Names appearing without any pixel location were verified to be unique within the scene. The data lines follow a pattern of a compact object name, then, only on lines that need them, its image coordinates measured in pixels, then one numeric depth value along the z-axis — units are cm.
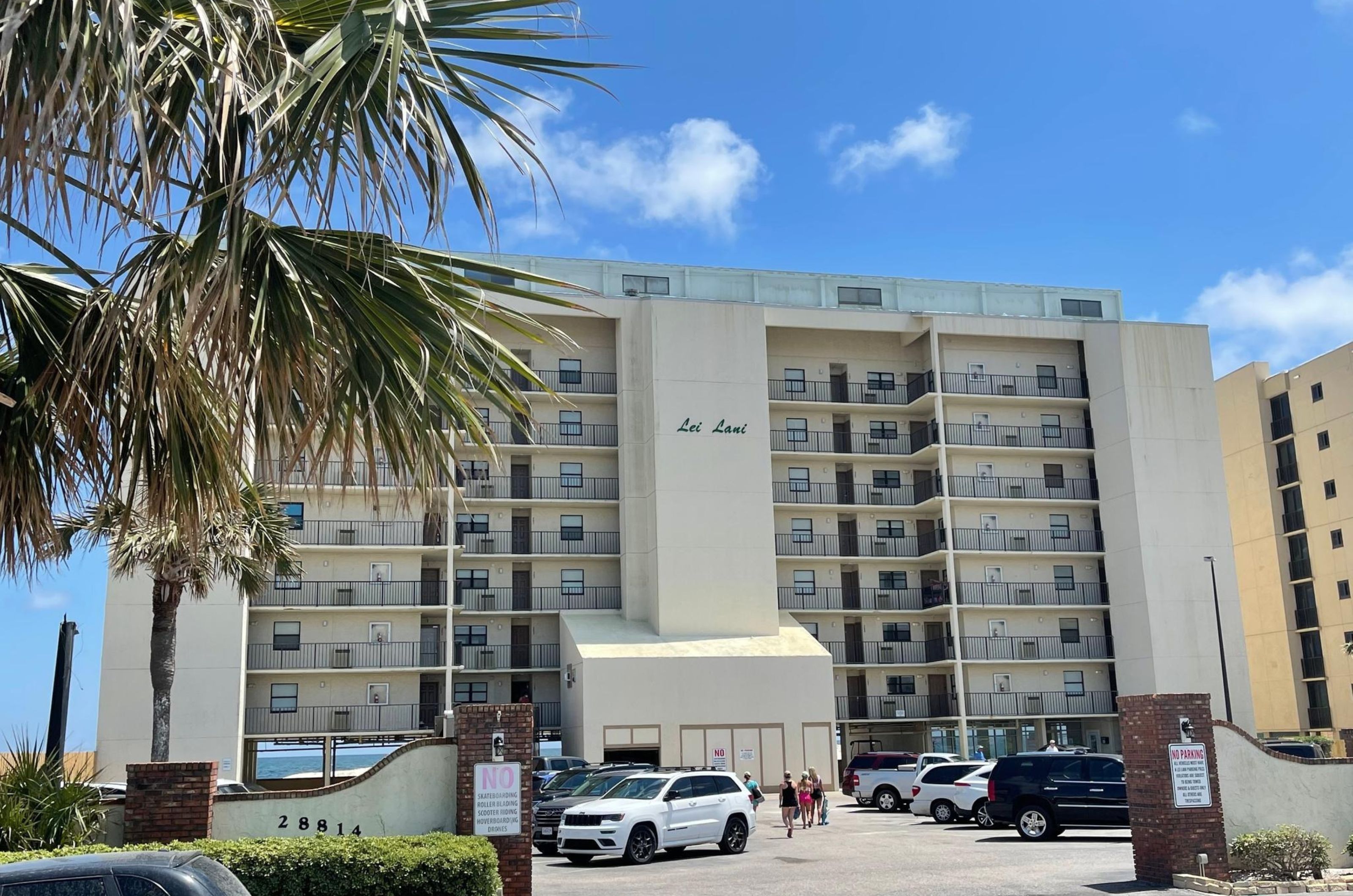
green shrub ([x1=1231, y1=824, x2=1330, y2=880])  1708
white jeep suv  2272
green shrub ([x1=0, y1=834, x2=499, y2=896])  1383
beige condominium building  4391
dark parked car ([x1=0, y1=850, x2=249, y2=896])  595
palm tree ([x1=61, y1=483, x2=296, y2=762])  2509
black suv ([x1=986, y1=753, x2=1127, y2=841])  2478
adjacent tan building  6231
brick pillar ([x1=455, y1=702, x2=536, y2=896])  1596
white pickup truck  3619
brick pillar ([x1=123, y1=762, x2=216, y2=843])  1420
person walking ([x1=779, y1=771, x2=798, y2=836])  2841
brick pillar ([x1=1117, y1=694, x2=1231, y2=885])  1709
